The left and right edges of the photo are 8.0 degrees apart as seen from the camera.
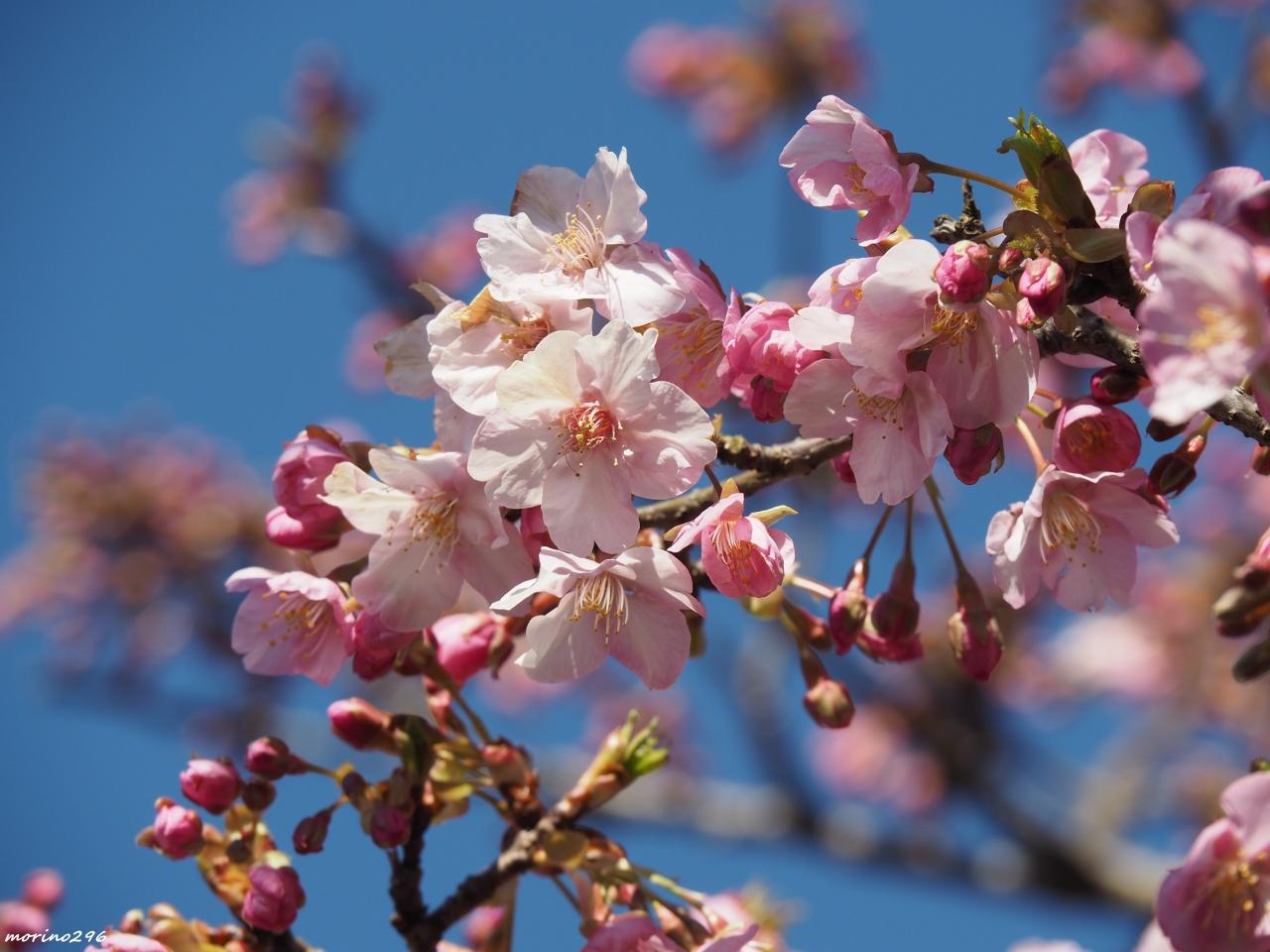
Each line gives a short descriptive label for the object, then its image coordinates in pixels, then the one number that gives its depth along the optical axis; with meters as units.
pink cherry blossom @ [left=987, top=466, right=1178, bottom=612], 1.27
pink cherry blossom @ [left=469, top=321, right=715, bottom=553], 1.25
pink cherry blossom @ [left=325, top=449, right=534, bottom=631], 1.27
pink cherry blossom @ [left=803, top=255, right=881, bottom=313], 1.25
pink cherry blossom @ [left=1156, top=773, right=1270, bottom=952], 1.24
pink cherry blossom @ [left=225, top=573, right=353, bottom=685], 1.28
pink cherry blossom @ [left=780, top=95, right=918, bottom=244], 1.26
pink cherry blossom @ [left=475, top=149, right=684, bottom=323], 1.26
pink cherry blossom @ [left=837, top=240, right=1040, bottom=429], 1.25
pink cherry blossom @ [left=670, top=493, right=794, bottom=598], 1.25
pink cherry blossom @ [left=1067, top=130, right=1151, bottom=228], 1.27
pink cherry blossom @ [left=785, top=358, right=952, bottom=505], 1.25
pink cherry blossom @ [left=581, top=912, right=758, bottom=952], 1.28
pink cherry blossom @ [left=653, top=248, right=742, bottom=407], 1.26
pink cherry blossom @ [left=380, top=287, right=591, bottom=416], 1.26
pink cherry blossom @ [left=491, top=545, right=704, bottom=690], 1.26
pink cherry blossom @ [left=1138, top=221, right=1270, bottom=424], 1.21
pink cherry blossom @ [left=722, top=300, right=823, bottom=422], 1.25
